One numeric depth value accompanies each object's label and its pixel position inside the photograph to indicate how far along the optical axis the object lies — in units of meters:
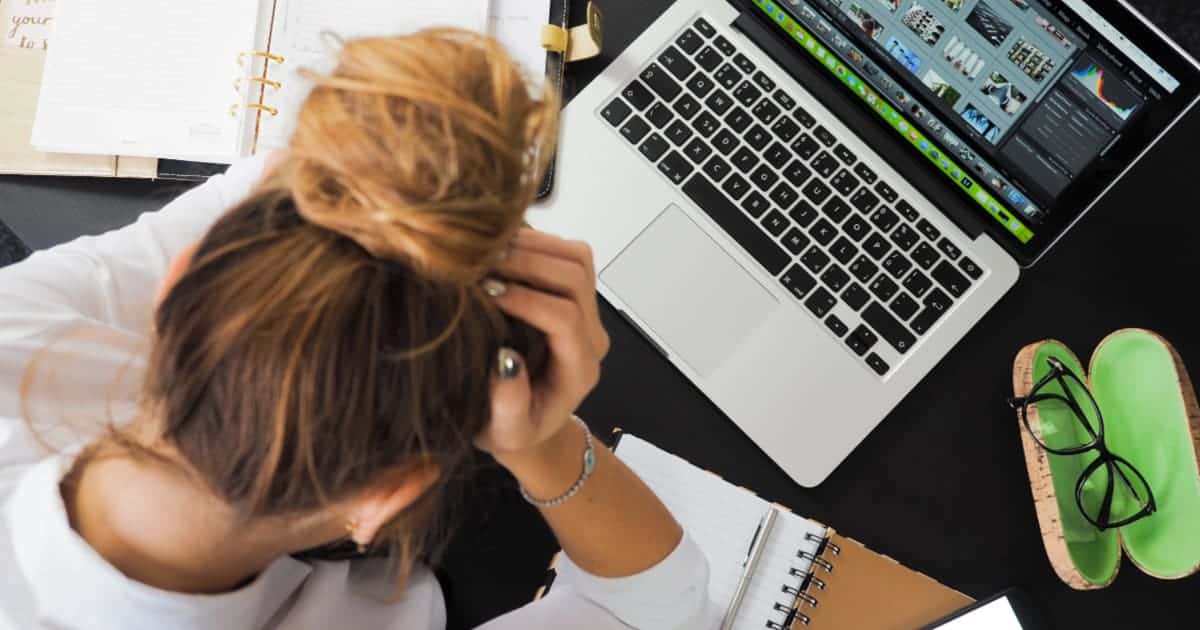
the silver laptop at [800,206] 0.67
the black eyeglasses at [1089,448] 0.65
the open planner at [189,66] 0.67
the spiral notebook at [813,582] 0.65
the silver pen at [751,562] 0.65
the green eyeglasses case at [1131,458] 0.62
